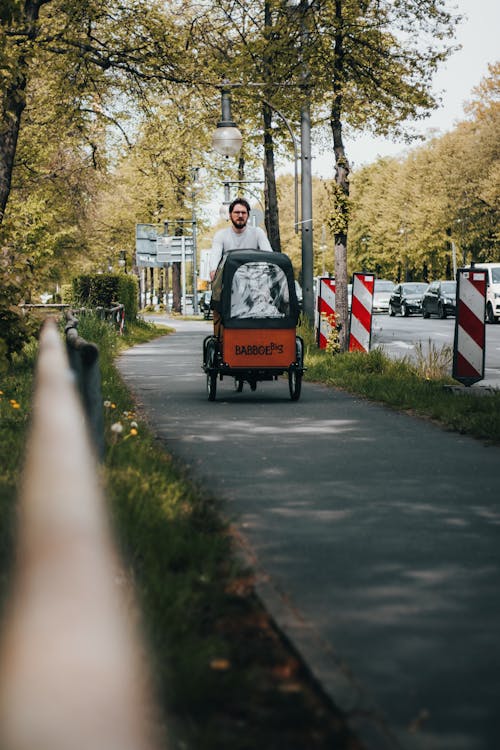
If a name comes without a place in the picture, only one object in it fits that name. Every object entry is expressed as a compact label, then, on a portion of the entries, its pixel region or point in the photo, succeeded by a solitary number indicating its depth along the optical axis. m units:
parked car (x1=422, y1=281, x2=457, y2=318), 48.09
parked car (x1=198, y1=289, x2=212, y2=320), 69.38
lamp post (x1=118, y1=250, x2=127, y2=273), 73.22
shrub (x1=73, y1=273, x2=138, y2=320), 33.09
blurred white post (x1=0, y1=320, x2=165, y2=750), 1.95
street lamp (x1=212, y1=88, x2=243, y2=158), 21.75
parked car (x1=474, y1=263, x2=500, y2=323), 41.59
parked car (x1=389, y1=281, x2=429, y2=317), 56.12
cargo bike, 13.05
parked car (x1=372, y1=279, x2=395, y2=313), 66.12
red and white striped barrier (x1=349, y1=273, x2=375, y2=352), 19.22
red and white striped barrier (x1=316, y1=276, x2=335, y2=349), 21.27
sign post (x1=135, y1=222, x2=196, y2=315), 43.94
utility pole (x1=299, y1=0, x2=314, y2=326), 21.56
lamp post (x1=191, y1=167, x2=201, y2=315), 50.72
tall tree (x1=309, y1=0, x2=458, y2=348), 19.77
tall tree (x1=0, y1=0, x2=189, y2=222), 22.48
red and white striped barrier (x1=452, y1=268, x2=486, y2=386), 13.05
